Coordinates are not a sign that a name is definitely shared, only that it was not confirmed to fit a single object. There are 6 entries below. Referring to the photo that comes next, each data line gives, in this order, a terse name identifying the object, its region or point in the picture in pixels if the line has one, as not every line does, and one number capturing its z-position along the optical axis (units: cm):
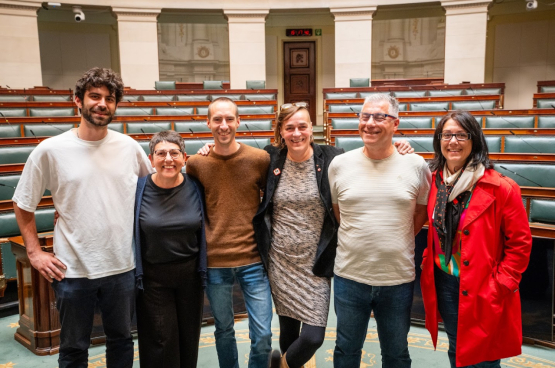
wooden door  895
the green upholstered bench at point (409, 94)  587
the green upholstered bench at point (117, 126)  445
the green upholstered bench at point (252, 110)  525
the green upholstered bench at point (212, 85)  714
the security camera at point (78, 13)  704
